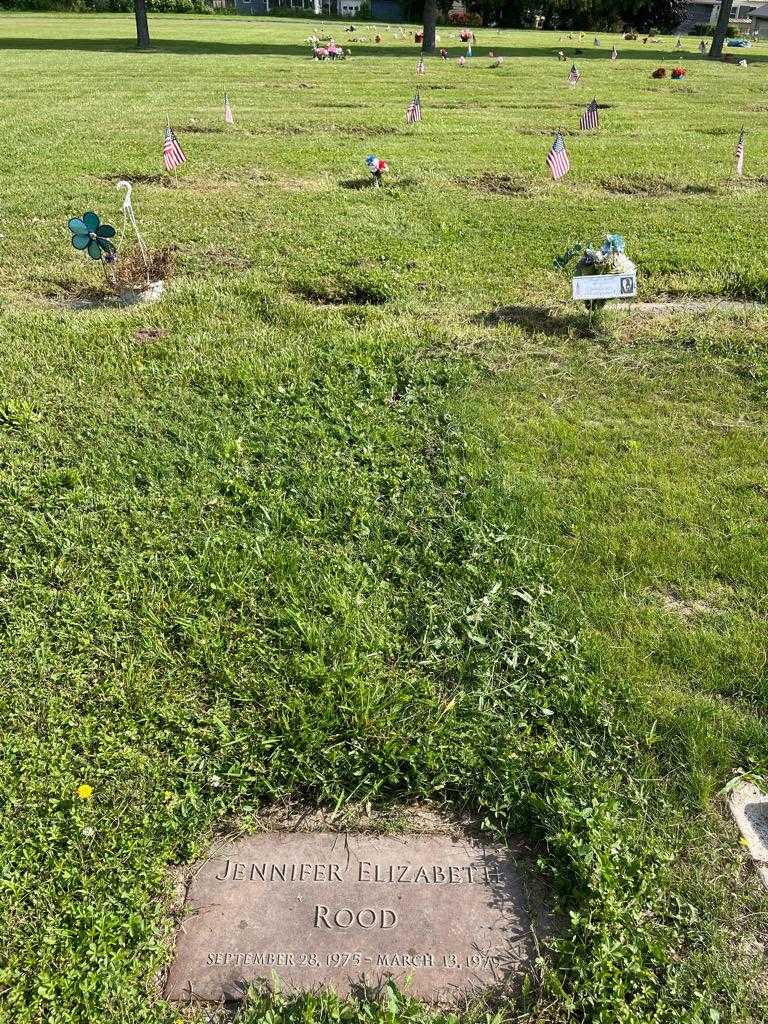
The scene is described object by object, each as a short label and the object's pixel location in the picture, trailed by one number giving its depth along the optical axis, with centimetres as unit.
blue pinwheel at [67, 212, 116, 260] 556
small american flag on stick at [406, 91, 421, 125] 1257
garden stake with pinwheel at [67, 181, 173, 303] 561
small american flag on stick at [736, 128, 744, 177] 884
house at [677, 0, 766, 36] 5816
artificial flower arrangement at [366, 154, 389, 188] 888
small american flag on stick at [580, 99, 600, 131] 1084
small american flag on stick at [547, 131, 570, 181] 773
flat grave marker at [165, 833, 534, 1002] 210
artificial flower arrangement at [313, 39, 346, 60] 2330
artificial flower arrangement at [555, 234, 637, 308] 524
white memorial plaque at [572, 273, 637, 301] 518
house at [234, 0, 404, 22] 5601
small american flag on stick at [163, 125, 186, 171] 823
